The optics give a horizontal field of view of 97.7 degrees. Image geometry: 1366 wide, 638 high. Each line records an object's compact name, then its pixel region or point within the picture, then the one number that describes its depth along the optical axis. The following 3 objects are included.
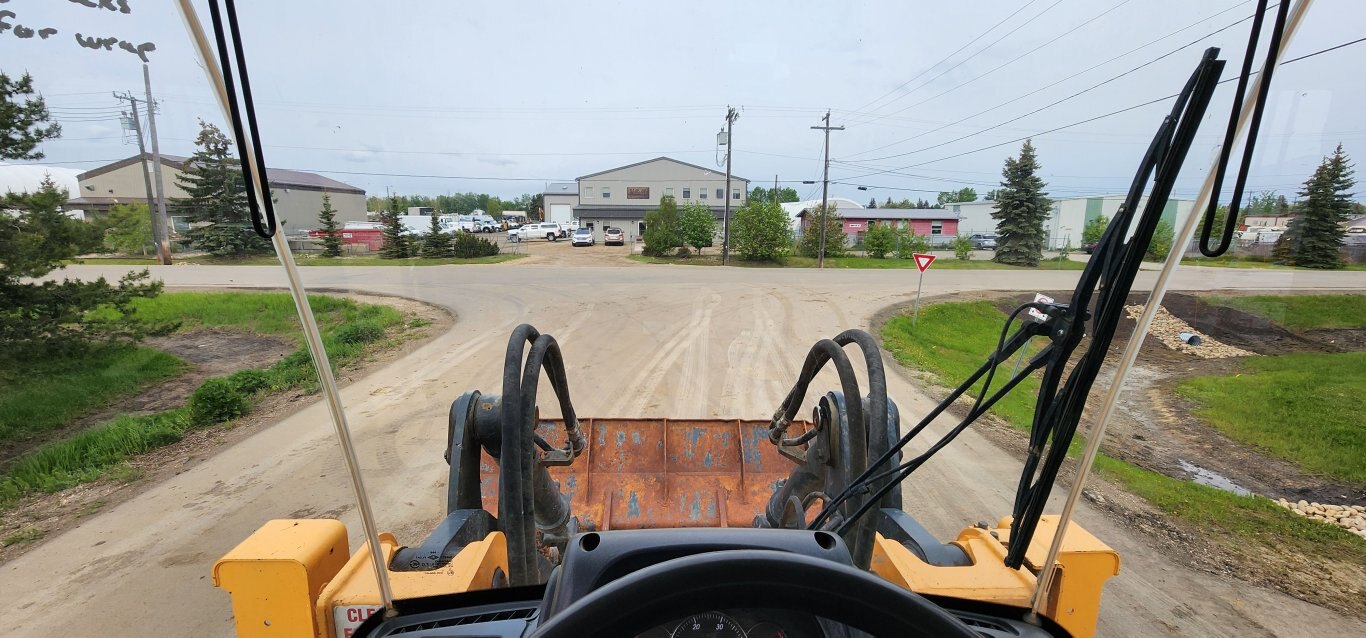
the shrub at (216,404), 6.95
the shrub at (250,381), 7.70
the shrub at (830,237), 29.20
